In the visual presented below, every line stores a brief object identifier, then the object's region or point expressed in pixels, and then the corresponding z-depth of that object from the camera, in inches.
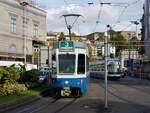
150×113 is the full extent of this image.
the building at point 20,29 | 1434.8
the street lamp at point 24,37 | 1495.1
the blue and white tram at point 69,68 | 696.8
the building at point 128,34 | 4073.3
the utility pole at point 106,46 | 519.8
